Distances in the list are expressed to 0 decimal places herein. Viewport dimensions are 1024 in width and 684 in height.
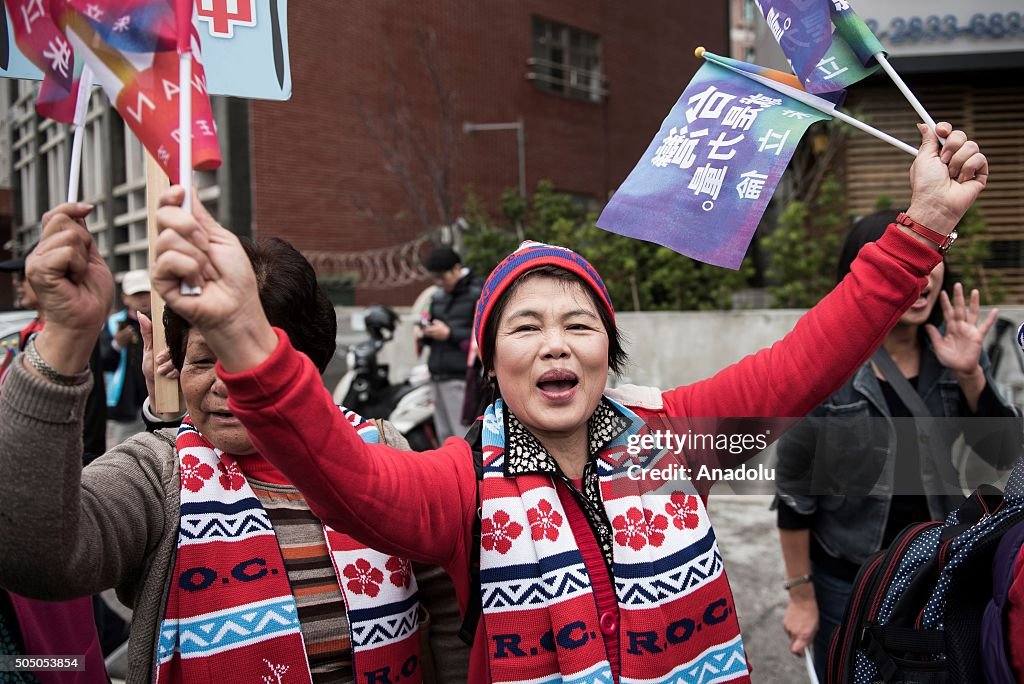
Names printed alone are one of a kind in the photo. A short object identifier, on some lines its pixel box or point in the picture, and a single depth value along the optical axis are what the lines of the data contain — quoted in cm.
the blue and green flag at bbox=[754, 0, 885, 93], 179
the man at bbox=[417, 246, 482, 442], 627
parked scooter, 653
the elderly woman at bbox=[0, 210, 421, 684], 124
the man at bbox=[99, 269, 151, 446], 607
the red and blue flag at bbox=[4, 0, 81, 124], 140
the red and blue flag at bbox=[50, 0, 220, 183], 122
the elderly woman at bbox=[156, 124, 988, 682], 147
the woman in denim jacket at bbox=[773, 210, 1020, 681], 234
